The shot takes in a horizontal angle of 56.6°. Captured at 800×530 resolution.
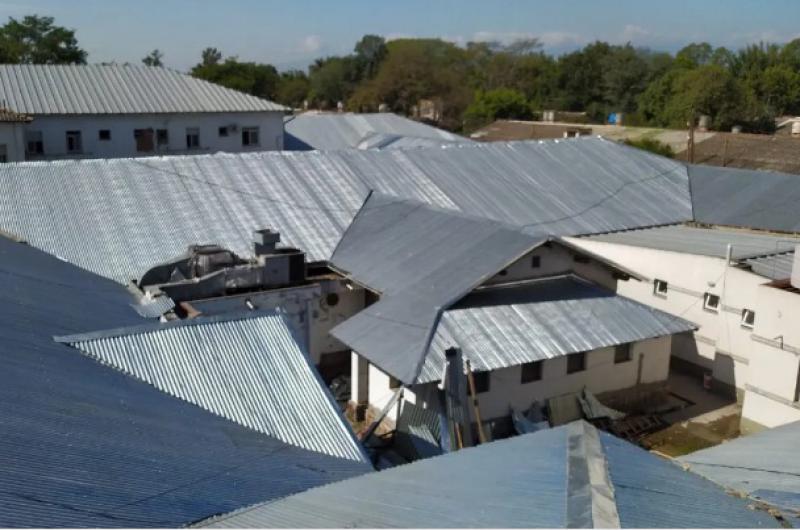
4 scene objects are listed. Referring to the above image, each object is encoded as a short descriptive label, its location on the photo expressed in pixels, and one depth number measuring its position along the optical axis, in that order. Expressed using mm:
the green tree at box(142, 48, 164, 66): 92225
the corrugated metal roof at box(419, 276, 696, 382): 16422
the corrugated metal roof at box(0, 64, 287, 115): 37250
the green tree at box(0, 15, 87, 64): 73500
